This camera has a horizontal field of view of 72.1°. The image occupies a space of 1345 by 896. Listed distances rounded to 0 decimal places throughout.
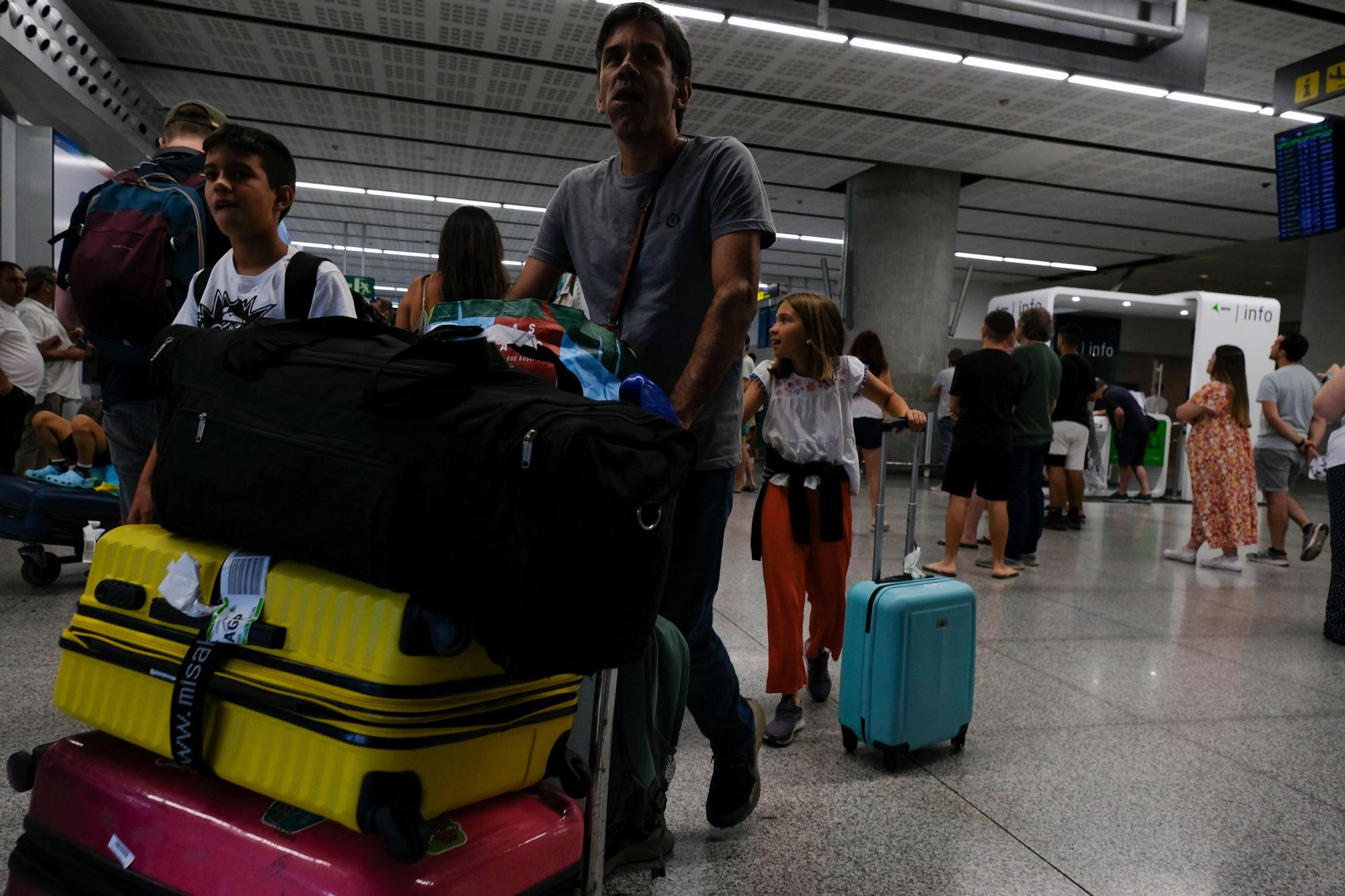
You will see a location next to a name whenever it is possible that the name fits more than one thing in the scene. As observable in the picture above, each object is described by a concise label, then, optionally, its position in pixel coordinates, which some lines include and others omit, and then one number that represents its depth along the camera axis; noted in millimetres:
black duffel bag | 1059
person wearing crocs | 4441
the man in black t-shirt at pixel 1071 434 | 8727
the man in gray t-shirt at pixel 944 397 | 11156
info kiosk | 12633
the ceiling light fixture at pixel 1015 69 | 8305
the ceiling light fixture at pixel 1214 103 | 9109
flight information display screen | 8273
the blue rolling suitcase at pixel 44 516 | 4098
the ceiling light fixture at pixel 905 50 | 8000
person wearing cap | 2359
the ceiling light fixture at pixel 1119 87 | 8664
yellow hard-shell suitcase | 1122
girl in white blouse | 2973
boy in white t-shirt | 1989
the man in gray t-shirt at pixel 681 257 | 1789
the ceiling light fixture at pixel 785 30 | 7684
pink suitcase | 1161
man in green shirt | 6500
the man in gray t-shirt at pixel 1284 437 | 6832
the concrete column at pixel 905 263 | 12336
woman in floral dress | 6953
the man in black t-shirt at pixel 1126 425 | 11383
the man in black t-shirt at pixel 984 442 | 5918
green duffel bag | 1737
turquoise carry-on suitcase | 2666
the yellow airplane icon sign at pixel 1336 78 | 7371
